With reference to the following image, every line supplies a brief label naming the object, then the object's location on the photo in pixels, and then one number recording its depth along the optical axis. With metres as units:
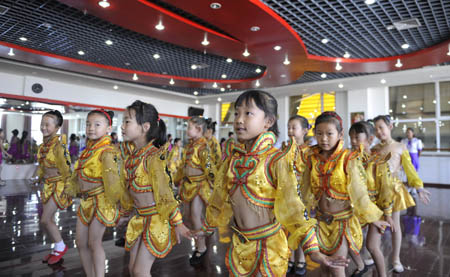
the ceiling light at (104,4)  4.86
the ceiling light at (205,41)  6.33
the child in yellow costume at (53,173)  3.11
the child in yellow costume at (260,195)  1.45
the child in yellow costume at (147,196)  1.98
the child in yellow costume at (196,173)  3.66
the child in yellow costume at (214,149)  3.78
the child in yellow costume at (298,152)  2.99
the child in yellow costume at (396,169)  3.04
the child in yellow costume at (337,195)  2.05
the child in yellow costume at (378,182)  2.76
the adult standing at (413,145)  8.57
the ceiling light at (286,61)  7.63
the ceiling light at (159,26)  5.72
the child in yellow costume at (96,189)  2.30
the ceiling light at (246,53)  7.10
